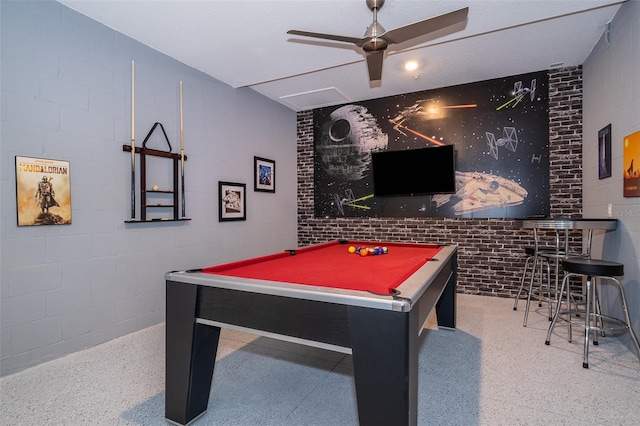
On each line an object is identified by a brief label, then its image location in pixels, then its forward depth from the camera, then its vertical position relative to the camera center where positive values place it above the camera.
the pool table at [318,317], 1.32 -0.50
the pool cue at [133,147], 3.16 +0.58
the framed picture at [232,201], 4.33 +0.10
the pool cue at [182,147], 3.68 +0.68
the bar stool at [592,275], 2.46 -0.51
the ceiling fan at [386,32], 2.38 +1.32
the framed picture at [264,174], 4.91 +0.51
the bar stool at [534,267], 3.38 -0.74
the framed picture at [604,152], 3.17 +0.54
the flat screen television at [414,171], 4.72 +0.54
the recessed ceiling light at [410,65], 3.98 +1.72
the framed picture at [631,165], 2.58 +0.33
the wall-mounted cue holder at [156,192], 3.25 +0.17
